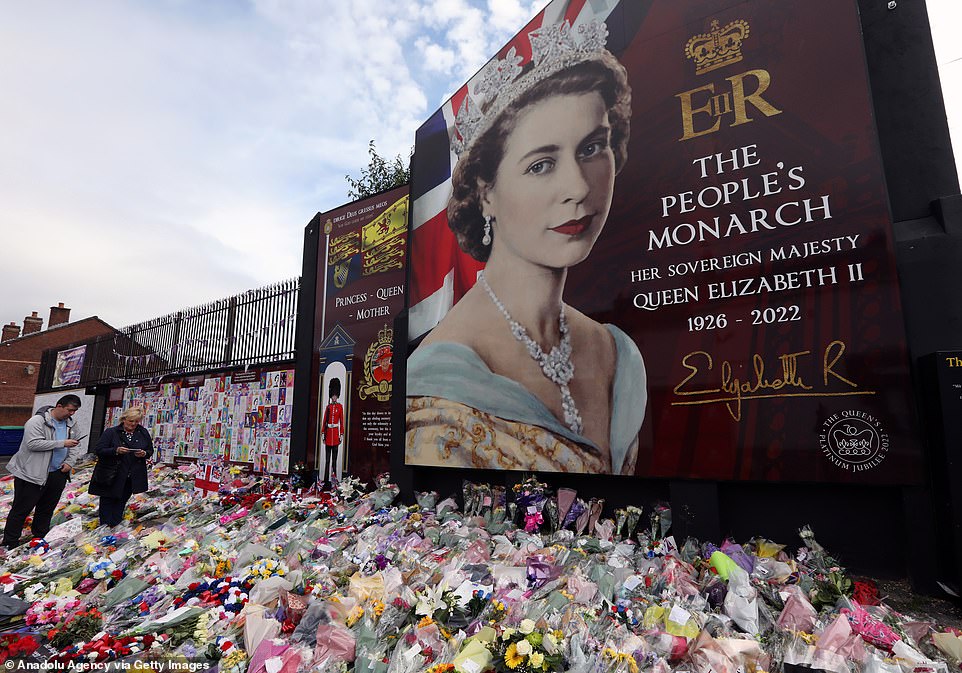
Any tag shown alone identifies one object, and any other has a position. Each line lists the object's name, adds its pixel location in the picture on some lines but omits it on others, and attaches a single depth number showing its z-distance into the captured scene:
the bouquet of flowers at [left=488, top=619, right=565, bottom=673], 2.17
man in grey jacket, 5.00
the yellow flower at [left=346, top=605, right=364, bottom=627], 2.78
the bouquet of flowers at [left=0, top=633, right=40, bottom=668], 2.70
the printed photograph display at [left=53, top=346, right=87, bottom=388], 15.23
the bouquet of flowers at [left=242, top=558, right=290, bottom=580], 3.47
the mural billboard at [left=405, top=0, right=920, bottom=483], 3.29
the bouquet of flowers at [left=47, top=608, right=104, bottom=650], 2.86
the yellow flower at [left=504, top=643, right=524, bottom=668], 2.18
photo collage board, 8.27
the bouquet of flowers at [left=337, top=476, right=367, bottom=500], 6.22
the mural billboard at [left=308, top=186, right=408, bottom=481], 6.87
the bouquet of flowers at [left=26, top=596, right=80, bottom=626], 3.23
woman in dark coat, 5.26
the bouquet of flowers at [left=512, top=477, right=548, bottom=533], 4.33
